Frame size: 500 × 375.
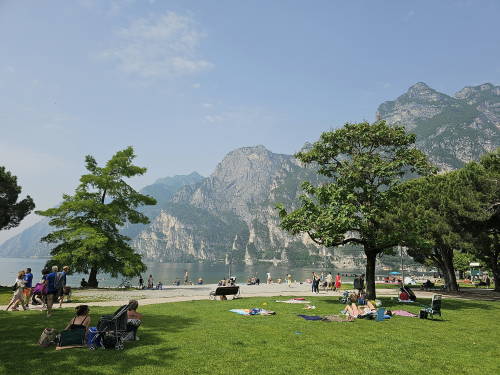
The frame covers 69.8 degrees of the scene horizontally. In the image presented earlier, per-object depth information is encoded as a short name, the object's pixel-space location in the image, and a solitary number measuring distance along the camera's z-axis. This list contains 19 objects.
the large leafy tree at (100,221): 32.66
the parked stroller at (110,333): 9.19
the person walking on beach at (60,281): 15.10
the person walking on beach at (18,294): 15.89
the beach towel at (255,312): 15.81
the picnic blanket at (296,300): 21.39
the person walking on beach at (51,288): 13.98
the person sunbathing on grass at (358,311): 14.80
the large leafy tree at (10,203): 36.62
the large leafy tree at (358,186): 20.67
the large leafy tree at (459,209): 26.06
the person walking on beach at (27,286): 17.05
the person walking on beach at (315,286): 30.41
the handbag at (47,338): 9.22
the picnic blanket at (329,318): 14.09
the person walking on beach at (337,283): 33.78
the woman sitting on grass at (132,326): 9.97
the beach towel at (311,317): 14.45
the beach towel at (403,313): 16.50
